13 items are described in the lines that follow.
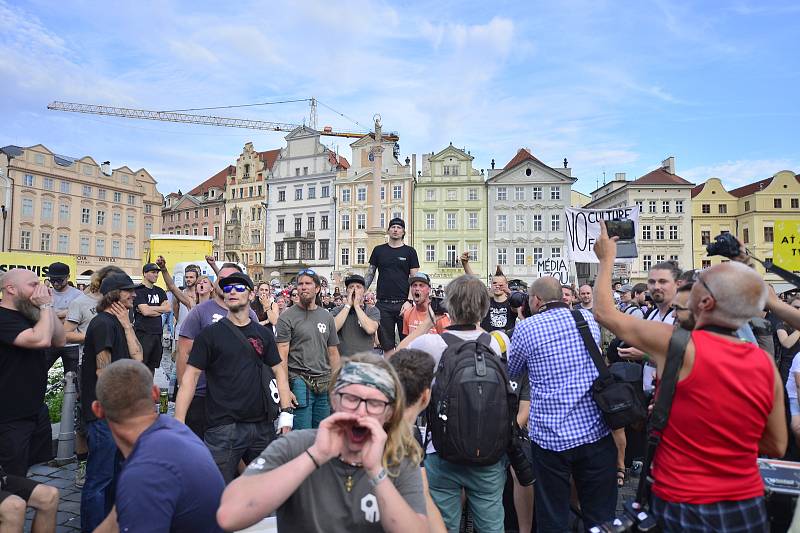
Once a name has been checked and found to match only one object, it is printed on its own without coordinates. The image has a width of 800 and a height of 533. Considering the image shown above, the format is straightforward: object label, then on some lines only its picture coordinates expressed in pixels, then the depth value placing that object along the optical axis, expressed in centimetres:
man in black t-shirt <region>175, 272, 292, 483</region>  420
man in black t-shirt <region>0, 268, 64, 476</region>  391
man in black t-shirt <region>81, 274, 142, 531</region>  429
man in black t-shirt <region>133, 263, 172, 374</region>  686
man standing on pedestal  702
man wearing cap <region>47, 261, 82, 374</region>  682
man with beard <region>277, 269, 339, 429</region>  579
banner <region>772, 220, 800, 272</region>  909
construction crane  9919
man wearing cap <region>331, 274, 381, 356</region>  654
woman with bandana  202
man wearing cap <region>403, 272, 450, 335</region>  598
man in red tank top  239
